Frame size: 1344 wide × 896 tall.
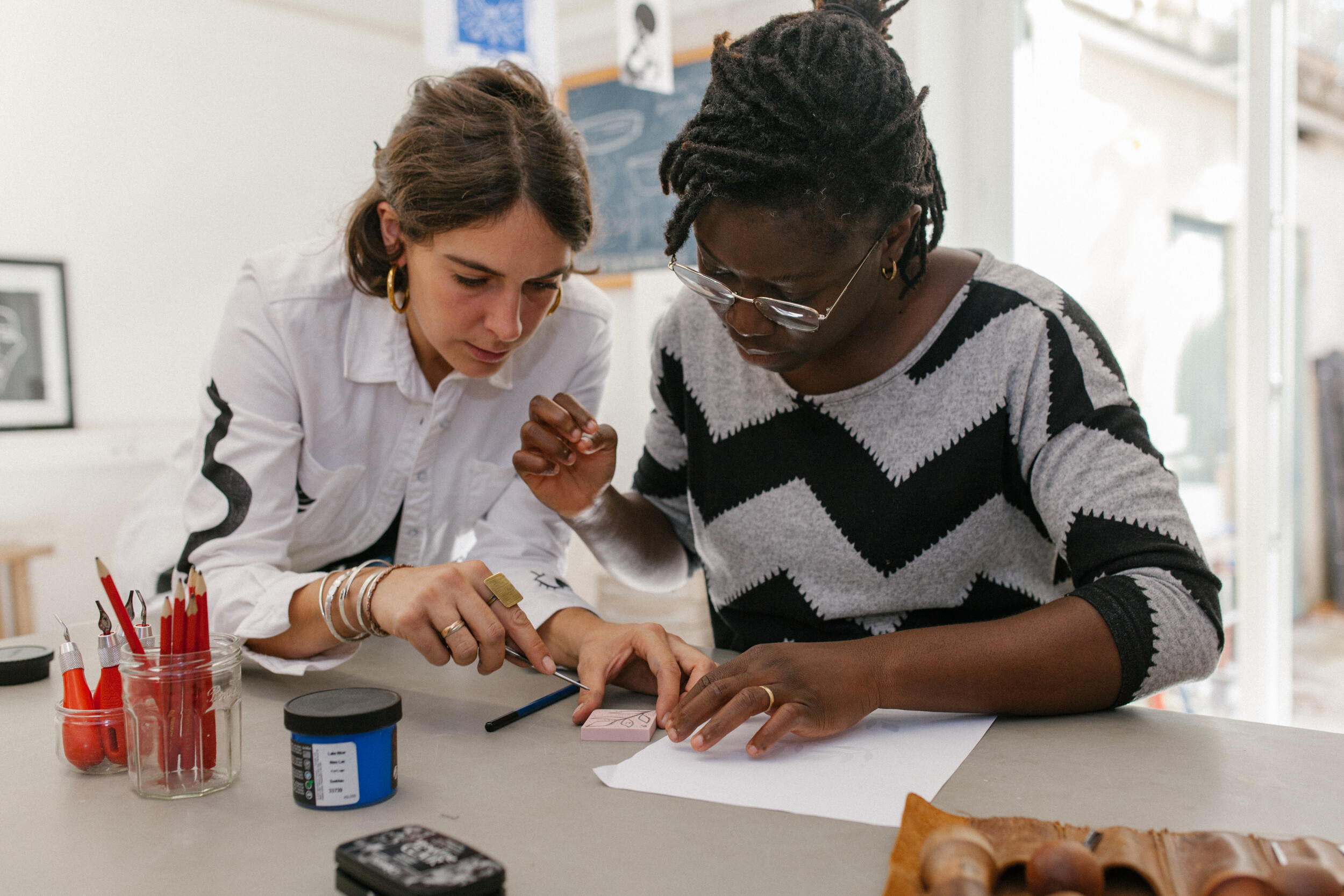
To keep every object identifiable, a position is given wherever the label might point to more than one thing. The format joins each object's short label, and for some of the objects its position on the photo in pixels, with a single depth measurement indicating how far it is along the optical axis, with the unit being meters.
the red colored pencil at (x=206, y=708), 0.84
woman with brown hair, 1.11
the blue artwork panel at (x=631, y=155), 2.95
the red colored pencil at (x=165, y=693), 0.83
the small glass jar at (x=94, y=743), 0.88
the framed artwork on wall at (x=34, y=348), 2.69
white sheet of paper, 0.79
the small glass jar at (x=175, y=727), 0.83
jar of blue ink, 0.79
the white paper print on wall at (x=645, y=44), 2.72
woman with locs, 0.95
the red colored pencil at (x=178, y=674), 0.83
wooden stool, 2.72
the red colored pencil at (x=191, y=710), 0.83
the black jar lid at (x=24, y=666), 1.18
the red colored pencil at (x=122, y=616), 0.84
